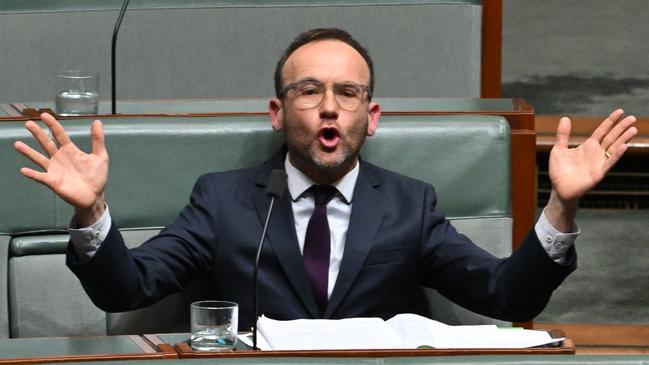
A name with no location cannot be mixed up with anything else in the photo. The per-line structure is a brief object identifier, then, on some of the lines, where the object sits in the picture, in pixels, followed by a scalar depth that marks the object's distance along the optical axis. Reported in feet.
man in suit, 34.60
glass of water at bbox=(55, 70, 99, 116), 35.59
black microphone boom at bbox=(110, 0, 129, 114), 35.66
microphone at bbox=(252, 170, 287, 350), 33.76
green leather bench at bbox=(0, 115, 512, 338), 35.01
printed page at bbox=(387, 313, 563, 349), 33.68
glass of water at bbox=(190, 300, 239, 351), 33.33
